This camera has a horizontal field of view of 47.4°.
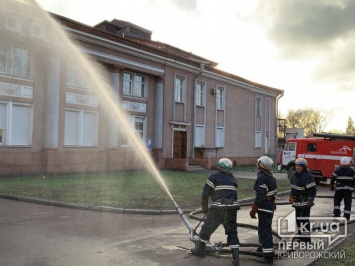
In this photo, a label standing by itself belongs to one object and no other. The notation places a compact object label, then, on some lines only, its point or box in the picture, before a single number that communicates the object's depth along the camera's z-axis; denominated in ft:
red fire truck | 67.51
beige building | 65.51
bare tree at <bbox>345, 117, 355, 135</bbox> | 312.50
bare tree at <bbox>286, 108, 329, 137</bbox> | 278.87
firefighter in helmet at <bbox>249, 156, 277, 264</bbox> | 22.03
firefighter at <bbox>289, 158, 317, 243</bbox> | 27.02
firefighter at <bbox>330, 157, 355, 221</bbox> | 35.94
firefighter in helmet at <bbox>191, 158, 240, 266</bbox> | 21.39
